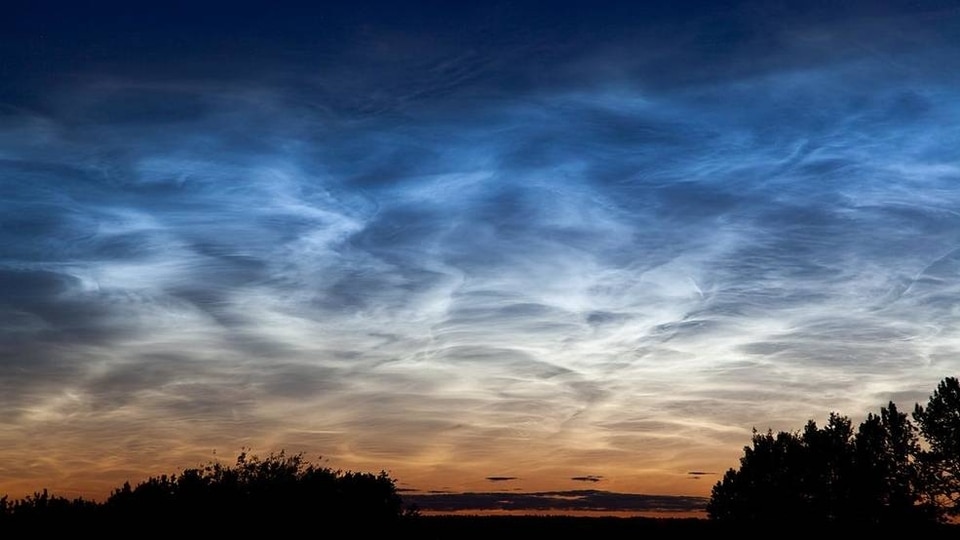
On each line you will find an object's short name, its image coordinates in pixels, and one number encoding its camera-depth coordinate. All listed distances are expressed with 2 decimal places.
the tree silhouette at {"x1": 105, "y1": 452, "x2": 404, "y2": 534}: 43.56
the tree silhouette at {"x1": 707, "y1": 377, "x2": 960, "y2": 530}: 64.75
